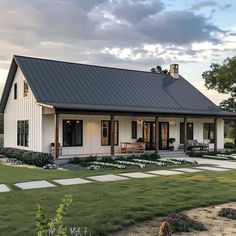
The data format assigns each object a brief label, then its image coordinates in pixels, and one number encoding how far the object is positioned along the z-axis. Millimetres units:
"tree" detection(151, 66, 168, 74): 33407
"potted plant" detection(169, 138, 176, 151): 18629
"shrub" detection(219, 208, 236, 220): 5461
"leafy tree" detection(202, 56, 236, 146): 25420
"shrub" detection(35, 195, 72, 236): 2586
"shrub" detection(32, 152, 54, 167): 12756
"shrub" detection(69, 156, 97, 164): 13254
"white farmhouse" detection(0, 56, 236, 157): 15148
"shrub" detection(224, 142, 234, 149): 21892
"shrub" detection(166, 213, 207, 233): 4764
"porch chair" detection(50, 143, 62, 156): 14751
